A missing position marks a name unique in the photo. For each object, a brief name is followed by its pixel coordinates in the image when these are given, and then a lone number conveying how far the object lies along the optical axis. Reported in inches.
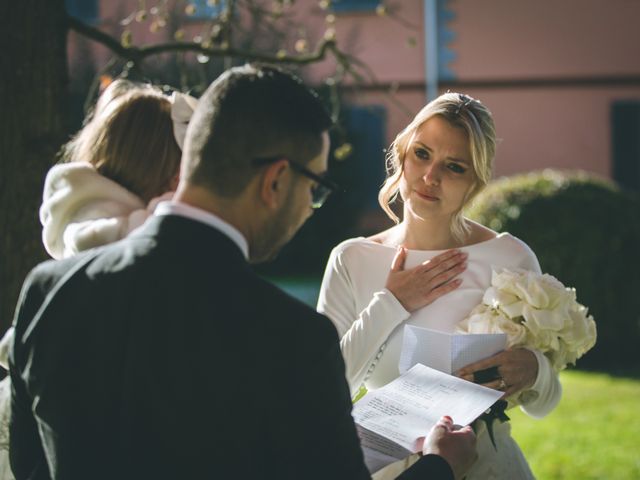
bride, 116.1
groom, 66.9
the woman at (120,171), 93.8
